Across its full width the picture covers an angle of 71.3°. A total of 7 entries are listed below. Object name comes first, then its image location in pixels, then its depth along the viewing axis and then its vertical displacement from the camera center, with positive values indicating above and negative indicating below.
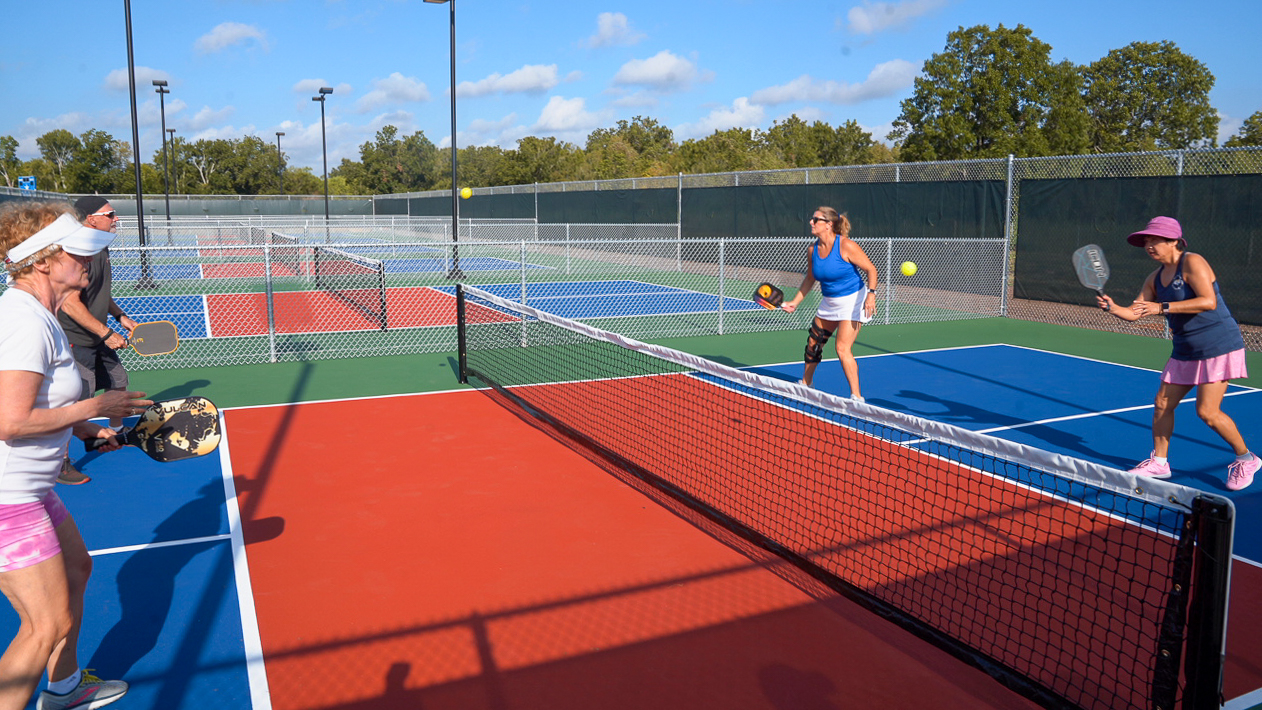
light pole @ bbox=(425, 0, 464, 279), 21.95 +0.38
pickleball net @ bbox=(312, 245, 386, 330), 17.28 -1.00
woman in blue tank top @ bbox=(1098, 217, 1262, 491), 5.97 -0.62
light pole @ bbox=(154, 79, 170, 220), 36.12 +5.71
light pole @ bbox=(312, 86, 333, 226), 38.56 +5.95
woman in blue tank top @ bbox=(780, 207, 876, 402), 7.94 -0.43
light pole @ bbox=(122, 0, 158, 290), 18.84 +2.11
